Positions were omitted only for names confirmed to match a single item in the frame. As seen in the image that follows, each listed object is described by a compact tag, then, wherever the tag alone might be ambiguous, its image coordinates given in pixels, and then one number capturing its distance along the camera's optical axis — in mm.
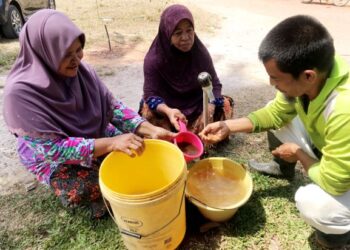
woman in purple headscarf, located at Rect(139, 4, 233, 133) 2564
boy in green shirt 1453
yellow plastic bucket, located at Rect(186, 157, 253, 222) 1844
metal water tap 2006
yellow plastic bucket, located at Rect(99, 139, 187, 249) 1451
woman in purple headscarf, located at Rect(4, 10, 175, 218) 1754
